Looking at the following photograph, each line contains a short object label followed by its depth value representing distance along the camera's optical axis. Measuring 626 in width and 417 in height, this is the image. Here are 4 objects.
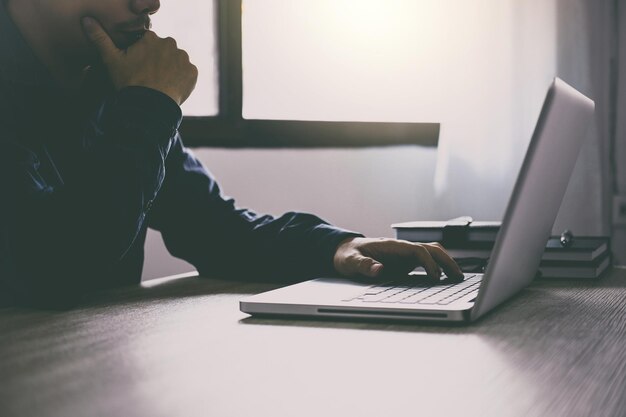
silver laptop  0.70
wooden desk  0.47
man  0.94
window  2.18
